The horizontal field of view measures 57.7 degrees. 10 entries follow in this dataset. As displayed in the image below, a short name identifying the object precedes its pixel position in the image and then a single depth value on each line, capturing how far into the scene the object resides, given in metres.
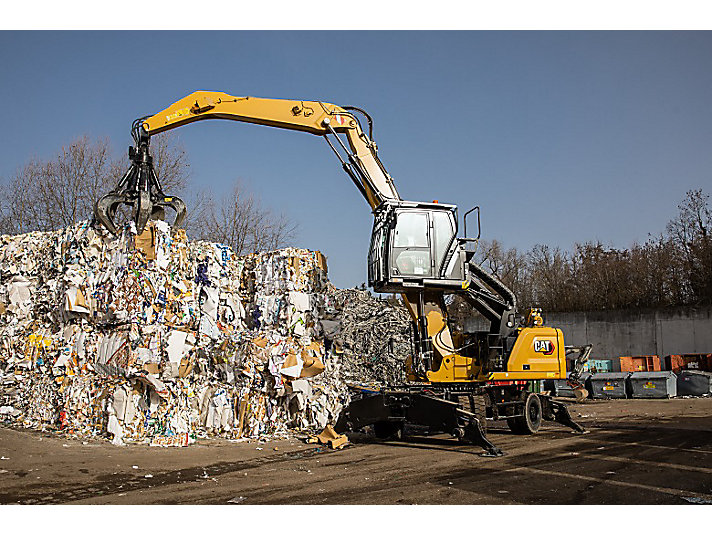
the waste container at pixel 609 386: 21.08
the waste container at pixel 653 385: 20.61
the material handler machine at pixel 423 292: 10.23
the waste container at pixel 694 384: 21.06
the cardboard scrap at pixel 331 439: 10.26
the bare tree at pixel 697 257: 32.78
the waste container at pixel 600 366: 25.78
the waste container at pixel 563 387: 21.31
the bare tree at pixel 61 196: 21.19
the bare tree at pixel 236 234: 25.25
